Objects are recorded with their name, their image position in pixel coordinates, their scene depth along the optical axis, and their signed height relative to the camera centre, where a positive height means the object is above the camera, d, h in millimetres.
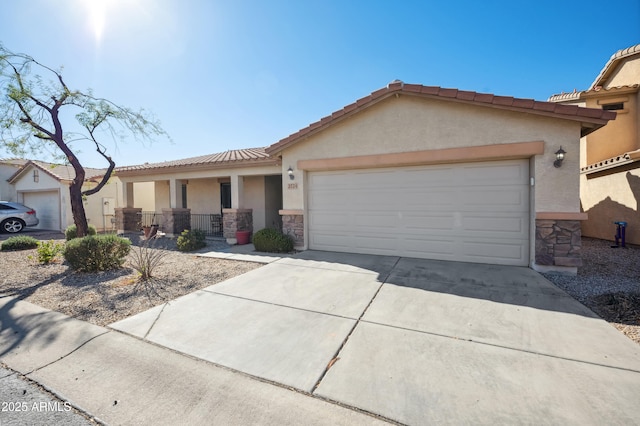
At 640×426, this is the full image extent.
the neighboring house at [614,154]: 8914 +2175
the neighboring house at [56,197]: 16641 +788
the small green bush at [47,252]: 7910 -1265
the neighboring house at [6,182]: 20453 +2081
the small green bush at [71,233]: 11289 -1015
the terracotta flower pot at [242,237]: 10656 -1167
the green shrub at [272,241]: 8883 -1146
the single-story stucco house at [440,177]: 6145 +767
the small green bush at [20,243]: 10087 -1310
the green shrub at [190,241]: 9672 -1191
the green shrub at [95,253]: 6754 -1137
